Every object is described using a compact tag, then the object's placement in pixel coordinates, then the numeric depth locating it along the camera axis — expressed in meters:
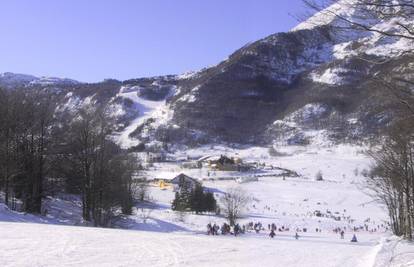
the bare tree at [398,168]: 24.75
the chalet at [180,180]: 124.86
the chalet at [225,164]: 188.21
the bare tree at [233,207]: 67.38
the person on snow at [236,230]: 45.87
